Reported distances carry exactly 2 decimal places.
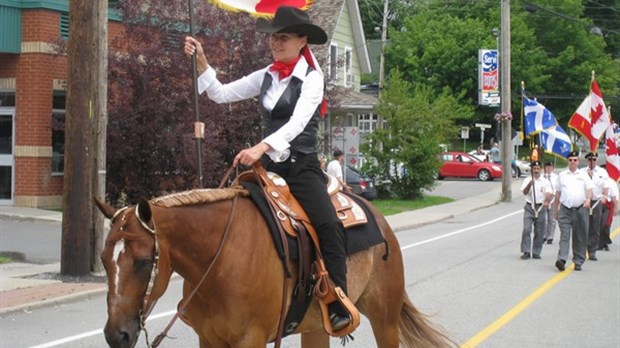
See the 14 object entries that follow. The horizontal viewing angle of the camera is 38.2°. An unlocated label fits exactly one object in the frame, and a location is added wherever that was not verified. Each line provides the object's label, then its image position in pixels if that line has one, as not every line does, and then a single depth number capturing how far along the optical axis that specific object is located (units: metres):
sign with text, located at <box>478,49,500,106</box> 44.22
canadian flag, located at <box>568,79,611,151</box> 20.11
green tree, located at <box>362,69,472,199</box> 34.34
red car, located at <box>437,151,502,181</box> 52.41
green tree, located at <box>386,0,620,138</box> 62.12
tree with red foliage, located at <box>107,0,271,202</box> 21.48
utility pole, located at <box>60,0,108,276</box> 13.61
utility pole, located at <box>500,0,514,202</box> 36.06
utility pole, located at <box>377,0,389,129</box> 51.53
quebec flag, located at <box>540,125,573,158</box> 20.61
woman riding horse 5.32
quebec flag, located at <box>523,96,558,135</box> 20.66
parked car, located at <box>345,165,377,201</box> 30.09
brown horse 4.31
